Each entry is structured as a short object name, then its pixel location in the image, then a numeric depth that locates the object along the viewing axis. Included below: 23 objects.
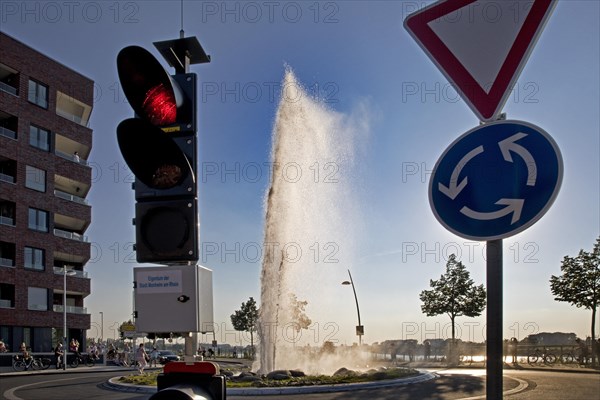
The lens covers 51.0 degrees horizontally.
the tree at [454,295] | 42.66
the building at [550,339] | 41.75
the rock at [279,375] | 19.22
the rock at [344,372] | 20.64
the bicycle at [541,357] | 33.91
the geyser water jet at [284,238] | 26.17
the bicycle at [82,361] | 42.59
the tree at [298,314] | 26.98
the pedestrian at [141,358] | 26.77
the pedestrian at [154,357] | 46.45
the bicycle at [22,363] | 35.81
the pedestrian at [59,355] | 38.88
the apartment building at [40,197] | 47.16
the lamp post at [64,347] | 37.00
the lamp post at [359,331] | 37.73
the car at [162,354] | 47.94
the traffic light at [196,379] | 3.67
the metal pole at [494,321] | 2.60
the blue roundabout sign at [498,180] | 2.59
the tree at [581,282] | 34.38
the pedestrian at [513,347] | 32.12
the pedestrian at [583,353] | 31.53
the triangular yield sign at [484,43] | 2.83
